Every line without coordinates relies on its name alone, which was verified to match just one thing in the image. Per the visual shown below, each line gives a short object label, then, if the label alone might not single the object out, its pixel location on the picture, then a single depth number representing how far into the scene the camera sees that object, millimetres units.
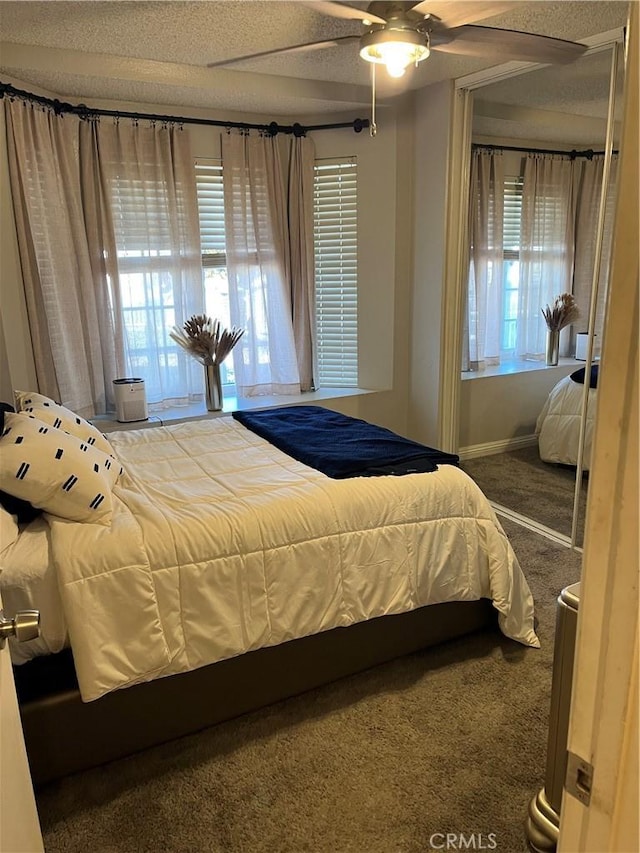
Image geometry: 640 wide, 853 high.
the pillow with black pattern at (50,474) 1835
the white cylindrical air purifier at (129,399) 3746
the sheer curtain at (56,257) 3354
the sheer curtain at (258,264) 4148
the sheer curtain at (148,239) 3719
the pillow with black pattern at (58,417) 2346
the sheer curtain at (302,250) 4254
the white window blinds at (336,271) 4344
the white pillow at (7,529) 1767
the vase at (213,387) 4012
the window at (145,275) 3842
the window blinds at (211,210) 4105
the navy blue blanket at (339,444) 2398
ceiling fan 2045
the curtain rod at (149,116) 3305
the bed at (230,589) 1769
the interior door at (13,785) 1015
